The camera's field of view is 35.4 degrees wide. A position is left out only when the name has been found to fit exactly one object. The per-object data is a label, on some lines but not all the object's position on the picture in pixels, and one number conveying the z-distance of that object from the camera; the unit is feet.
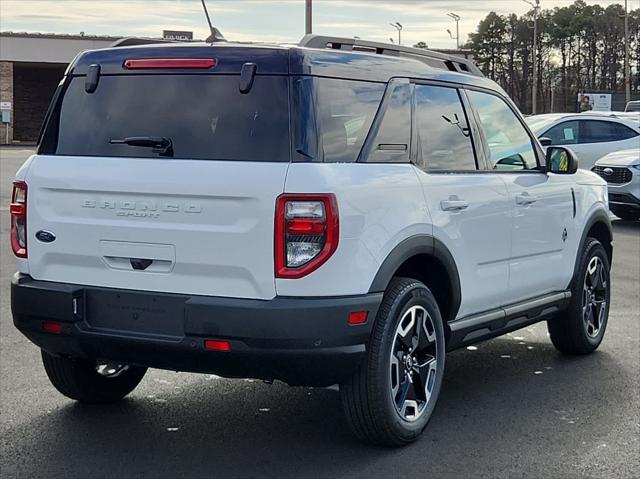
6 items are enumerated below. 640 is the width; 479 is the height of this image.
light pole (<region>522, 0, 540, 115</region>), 226.99
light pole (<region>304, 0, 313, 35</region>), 81.97
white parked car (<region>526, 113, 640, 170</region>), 59.57
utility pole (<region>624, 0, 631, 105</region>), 216.76
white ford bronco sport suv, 14.25
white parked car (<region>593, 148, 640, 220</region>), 51.57
